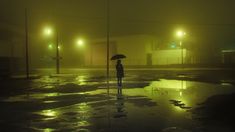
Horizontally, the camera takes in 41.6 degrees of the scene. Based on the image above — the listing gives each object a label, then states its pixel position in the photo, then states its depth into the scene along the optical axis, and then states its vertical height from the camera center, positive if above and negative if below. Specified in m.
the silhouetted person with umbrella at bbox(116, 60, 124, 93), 19.45 -0.46
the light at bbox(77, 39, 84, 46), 81.26 +6.09
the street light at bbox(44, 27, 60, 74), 43.53 +5.02
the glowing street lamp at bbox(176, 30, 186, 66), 59.00 +6.37
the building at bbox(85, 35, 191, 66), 65.50 +3.01
